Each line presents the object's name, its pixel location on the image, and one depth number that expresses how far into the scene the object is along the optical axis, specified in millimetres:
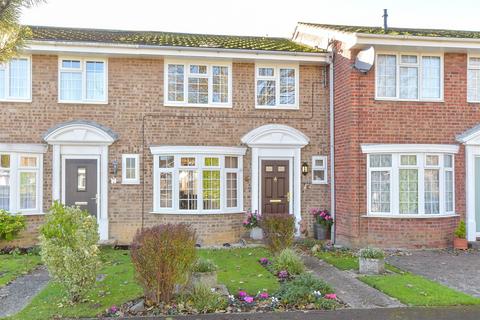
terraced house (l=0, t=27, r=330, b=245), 13930
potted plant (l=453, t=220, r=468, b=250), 13570
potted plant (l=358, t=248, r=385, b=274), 10273
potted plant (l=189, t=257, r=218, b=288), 8298
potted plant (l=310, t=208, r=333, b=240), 14703
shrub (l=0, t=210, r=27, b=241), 12673
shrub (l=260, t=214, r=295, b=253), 11344
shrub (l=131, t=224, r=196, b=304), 7465
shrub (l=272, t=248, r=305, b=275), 9961
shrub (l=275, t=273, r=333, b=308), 7945
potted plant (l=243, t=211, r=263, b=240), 14375
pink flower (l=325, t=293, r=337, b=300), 8125
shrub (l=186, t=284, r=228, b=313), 7559
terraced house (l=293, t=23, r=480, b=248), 13648
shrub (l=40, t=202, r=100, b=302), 7621
